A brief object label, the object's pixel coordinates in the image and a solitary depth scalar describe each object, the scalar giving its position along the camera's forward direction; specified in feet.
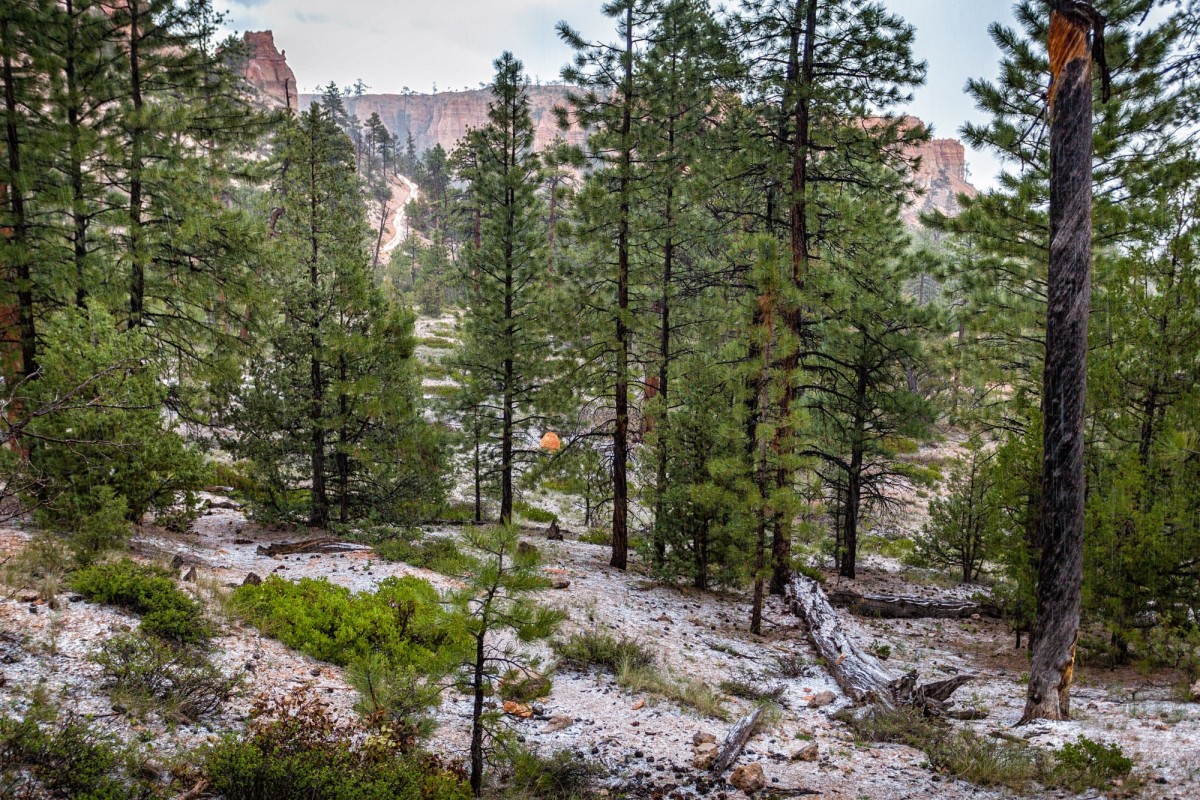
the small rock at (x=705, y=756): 18.04
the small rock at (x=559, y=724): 20.06
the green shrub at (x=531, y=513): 71.26
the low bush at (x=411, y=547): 36.37
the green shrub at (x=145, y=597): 18.97
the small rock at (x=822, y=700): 24.67
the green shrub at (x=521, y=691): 21.68
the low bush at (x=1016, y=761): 16.06
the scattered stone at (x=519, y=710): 20.58
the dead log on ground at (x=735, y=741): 18.04
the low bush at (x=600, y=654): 26.27
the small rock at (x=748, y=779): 16.67
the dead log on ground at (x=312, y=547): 34.86
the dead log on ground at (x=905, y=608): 43.04
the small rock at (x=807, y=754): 18.84
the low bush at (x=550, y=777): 15.94
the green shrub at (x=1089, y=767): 15.80
